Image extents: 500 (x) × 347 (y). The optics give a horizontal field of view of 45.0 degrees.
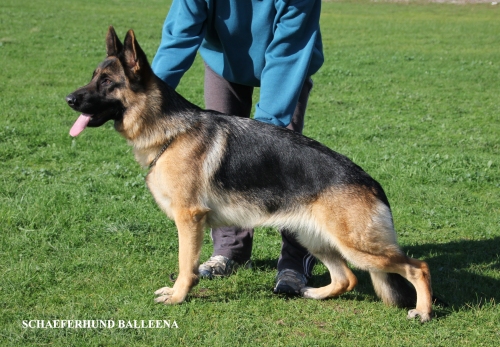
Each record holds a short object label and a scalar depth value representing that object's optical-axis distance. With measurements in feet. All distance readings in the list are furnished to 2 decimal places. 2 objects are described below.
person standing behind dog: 15.14
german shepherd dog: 13.62
